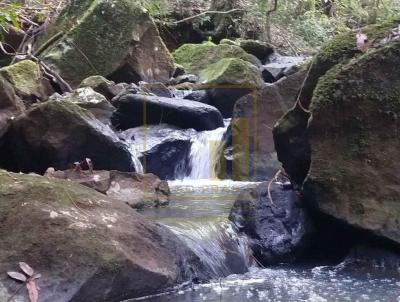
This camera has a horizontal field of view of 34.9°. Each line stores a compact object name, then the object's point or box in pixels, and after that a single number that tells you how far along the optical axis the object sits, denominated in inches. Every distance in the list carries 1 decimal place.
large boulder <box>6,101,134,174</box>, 278.5
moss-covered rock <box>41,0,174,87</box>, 432.1
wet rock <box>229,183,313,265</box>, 198.5
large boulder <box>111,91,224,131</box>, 352.2
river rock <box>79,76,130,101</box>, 391.5
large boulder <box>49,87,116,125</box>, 348.5
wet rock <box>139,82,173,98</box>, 406.3
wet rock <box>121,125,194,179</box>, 325.1
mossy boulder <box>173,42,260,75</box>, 508.1
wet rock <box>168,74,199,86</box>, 460.4
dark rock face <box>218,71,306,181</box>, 325.1
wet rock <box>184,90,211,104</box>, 407.8
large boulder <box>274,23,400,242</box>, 187.9
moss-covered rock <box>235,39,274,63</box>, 560.7
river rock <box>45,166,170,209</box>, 253.3
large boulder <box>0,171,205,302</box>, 137.0
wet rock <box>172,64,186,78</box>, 490.4
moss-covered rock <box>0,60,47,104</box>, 356.5
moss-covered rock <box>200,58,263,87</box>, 412.5
